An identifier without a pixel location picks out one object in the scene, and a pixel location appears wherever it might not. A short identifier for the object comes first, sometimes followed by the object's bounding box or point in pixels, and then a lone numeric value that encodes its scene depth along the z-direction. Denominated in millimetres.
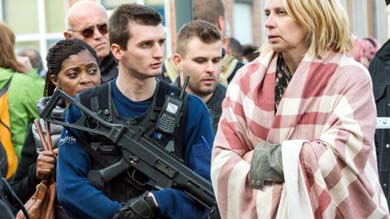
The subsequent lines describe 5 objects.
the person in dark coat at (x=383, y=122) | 10077
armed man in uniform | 8506
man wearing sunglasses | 11226
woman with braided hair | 9666
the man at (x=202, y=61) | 10760
